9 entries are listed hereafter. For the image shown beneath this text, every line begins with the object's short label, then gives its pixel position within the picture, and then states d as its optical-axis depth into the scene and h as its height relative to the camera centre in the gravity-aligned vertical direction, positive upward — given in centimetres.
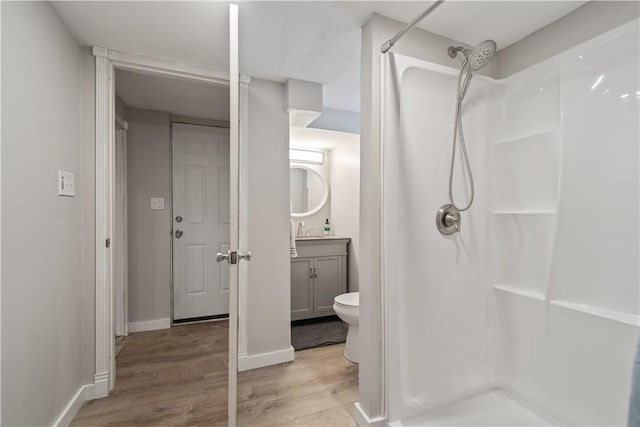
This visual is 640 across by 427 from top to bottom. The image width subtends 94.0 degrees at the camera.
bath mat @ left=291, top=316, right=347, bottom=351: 254 -110
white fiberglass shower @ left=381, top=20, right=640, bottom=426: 136 -17
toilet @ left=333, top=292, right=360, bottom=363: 216 -77
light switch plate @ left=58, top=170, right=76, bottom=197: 152 +16
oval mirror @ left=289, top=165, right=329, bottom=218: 362 +28
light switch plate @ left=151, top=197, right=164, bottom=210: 290 +11
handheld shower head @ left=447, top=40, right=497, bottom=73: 139 +77
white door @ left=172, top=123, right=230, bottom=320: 305 -6
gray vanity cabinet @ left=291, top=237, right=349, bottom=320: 303 -65
